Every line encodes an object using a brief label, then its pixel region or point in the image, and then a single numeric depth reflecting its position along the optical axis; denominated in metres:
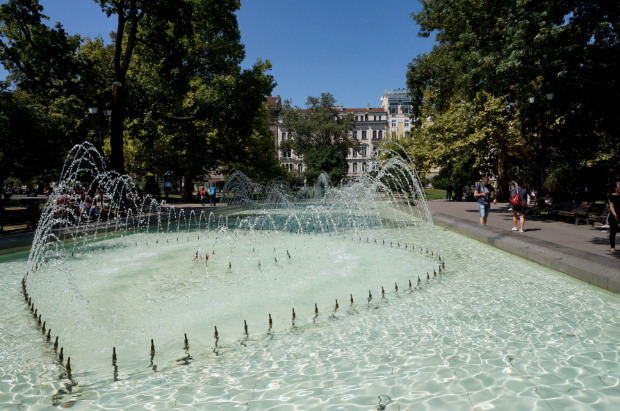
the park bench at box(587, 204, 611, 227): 13.22
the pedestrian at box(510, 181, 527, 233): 12.34
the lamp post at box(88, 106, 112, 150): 18.69
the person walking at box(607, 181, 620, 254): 8.95
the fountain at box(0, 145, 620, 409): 3.82
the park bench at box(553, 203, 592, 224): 14.73
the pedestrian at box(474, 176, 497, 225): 13.91
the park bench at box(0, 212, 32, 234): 13.62
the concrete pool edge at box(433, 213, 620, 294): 6.77
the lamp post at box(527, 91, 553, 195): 14.54
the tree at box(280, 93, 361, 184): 59.34
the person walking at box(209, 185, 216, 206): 29.78
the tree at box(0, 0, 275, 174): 17.14
